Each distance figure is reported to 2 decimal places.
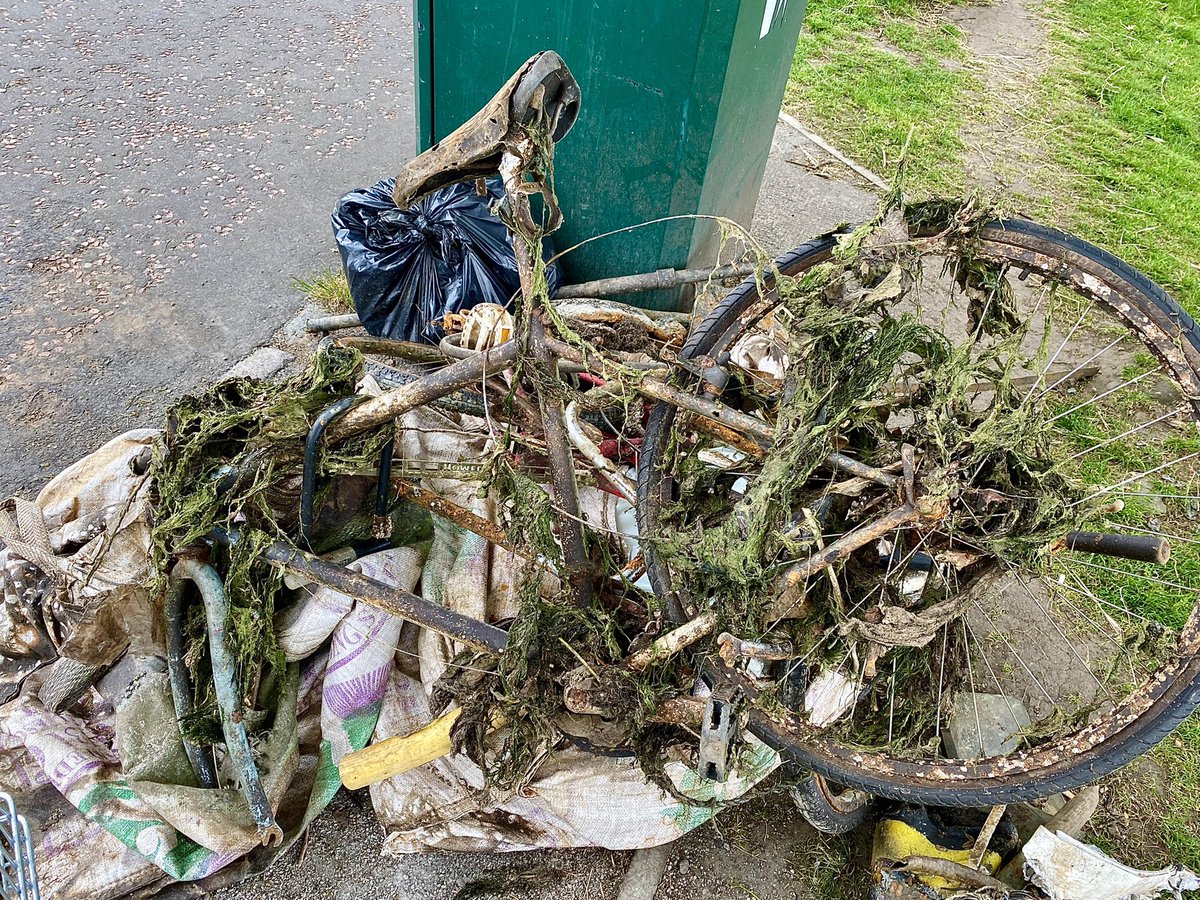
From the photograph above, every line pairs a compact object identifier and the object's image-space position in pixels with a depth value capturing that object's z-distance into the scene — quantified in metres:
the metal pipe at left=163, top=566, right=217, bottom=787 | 2.23
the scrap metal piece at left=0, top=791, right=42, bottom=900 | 1.61
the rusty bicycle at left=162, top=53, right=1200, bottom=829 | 1.84
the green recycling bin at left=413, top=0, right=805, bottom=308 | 2.92
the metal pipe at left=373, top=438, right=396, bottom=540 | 2.24
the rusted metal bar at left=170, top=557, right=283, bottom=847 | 2.12
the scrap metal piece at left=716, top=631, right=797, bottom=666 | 1.94
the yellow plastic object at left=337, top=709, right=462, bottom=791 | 2.04
